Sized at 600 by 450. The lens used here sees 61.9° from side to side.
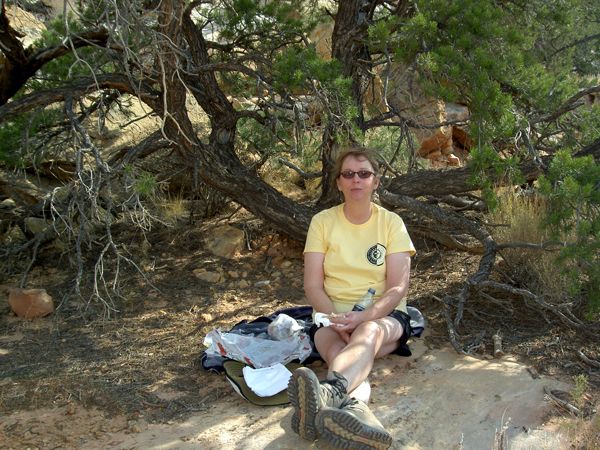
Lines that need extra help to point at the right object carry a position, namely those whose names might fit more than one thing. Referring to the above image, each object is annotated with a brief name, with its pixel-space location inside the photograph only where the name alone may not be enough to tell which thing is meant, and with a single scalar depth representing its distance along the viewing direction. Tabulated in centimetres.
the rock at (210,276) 459
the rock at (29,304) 386
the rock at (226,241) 502
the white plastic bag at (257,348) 291
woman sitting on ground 262
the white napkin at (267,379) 257
